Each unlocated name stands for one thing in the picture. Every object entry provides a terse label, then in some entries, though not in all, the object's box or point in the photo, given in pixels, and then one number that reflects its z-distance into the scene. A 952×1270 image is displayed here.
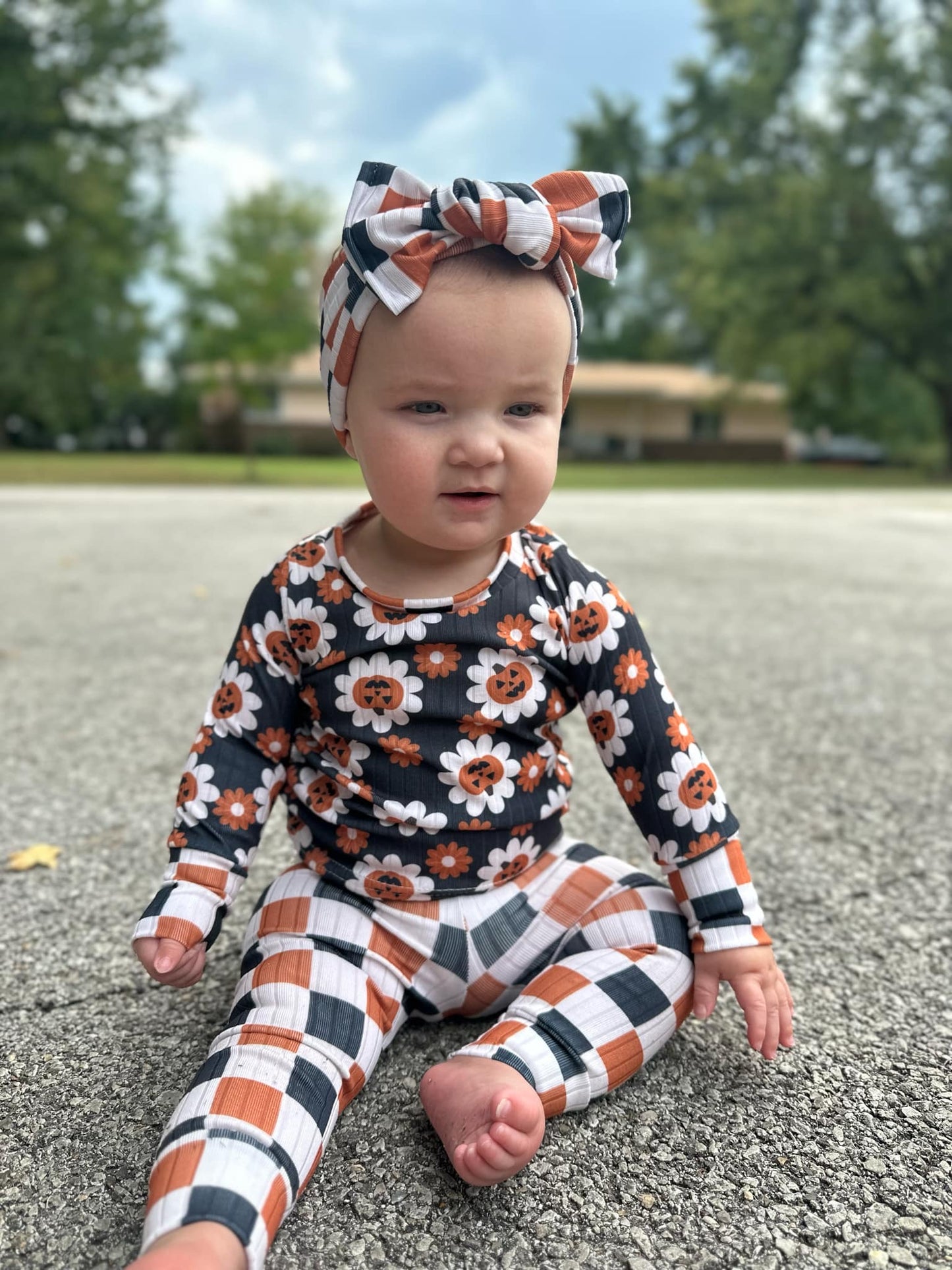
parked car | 32.41
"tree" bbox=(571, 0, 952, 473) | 20.36
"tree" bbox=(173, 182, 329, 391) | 17.97
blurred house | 30.42
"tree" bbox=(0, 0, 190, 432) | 18.56
